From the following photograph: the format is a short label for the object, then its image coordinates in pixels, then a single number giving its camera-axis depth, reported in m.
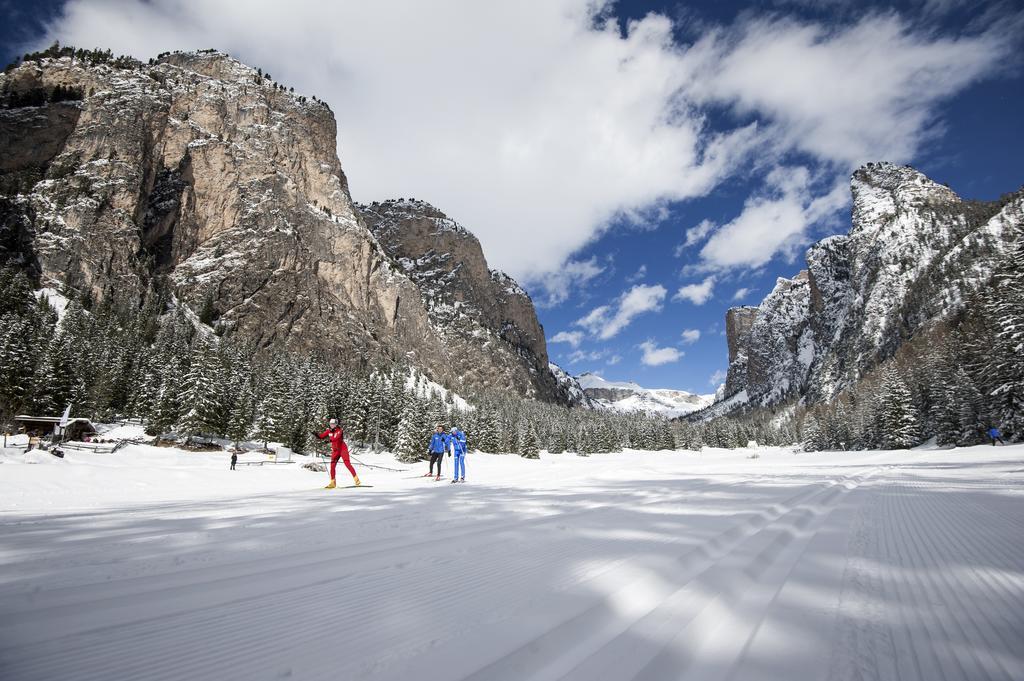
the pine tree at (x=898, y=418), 41.72
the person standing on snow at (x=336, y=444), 10.16
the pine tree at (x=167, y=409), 35.96
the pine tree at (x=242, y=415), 39.45
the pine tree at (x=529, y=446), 55.50
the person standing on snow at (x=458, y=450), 12.36
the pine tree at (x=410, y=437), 35.41
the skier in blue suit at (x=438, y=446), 13.25
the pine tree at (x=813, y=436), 71.94
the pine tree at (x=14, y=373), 33.25
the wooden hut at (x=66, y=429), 32.12
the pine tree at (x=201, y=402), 34.88
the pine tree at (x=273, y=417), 41.44
